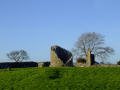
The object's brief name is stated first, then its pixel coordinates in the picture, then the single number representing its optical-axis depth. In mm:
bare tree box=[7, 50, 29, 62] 76938
